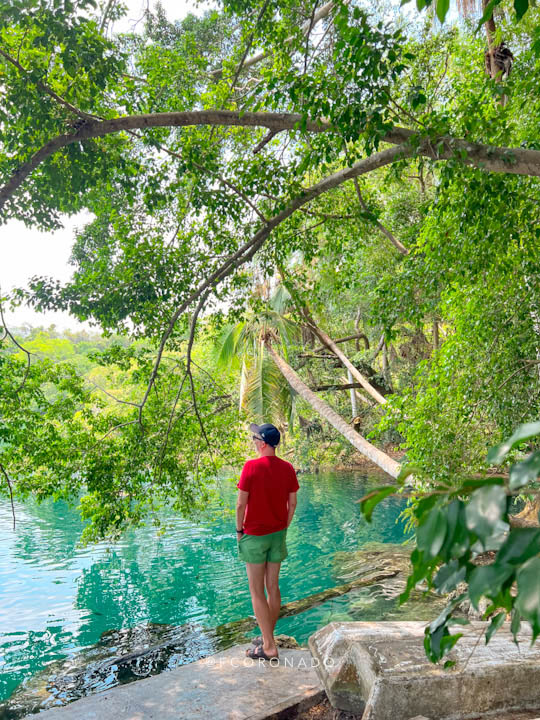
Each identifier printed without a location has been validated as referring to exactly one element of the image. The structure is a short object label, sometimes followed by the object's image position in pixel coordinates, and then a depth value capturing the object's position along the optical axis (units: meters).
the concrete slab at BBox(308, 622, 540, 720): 3.05
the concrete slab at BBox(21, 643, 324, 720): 3.43
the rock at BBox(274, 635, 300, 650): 5.14
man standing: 4.12
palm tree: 15.36
